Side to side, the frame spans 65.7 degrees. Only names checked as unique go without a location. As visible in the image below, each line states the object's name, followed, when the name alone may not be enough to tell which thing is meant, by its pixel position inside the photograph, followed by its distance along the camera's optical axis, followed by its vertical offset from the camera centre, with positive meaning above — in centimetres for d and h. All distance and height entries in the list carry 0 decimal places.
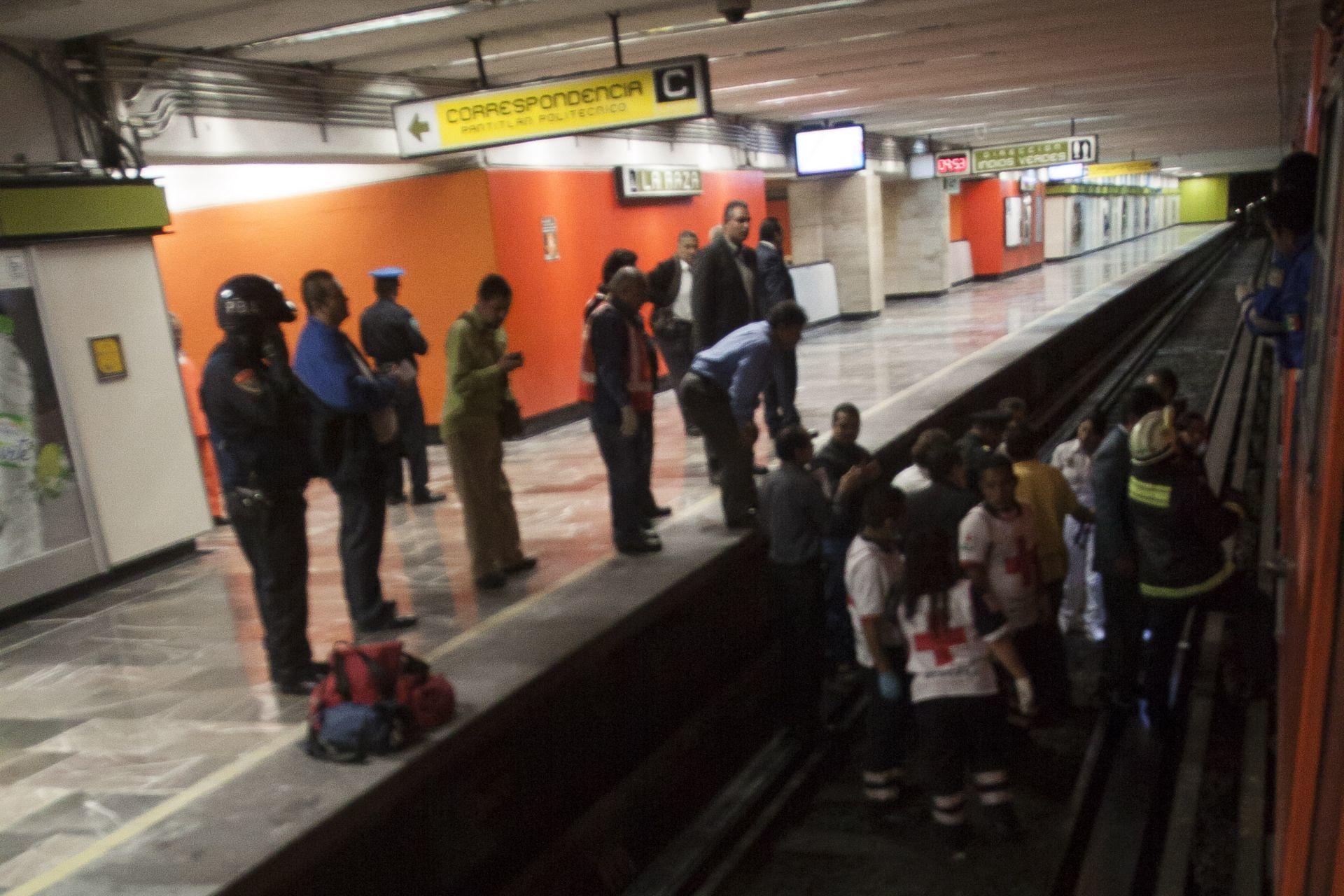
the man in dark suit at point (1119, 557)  516 -181
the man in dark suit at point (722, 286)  761 -46
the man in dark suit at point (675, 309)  848 -67
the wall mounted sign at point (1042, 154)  1848 +61
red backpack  406 -174
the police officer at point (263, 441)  445 -74
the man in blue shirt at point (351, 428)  491 -81
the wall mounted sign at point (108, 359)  682 -49
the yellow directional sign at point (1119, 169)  2916 +34
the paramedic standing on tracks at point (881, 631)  471 -191
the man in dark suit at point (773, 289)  841 -60
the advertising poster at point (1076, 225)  3794 -144
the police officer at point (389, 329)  727 -51
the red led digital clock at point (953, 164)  1972 +64
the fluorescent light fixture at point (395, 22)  664 +149
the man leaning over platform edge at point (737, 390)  630 -102
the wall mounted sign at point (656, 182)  1224 +55
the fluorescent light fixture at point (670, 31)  746 +147
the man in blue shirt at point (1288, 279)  402 -44
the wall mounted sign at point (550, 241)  1101 -3
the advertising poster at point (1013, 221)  2888 -81
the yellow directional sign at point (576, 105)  693 +89
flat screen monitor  1542 +88
